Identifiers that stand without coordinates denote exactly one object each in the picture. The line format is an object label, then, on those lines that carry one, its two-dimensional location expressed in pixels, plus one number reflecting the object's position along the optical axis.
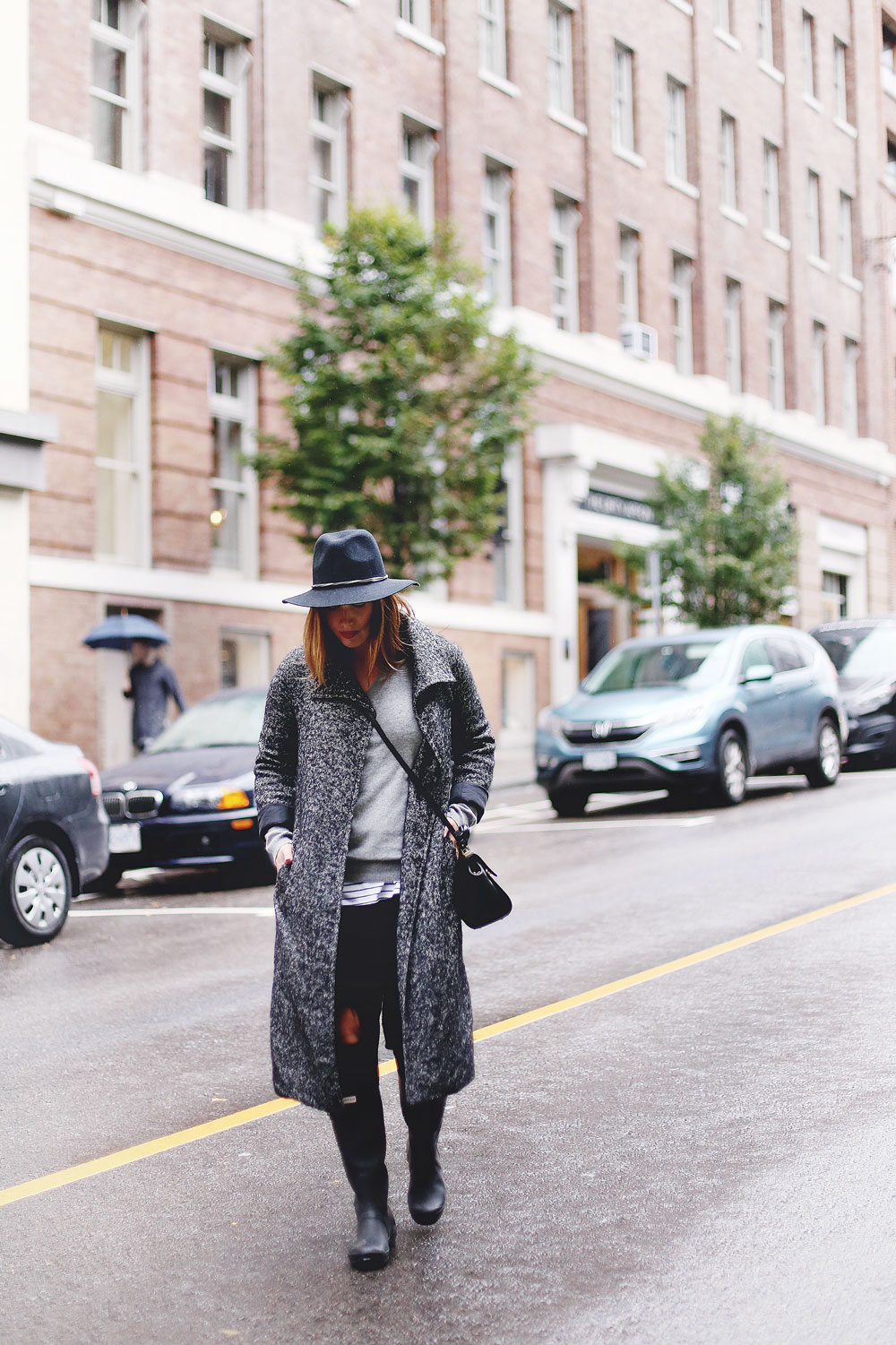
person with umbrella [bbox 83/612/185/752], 16.42
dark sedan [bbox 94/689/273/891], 11.81
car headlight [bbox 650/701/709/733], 15.29
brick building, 19.58
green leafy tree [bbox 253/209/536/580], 18.94
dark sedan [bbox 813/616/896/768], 20.39
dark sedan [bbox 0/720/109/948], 9.66
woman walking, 4.19
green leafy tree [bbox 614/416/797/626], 25.47
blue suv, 15.18
